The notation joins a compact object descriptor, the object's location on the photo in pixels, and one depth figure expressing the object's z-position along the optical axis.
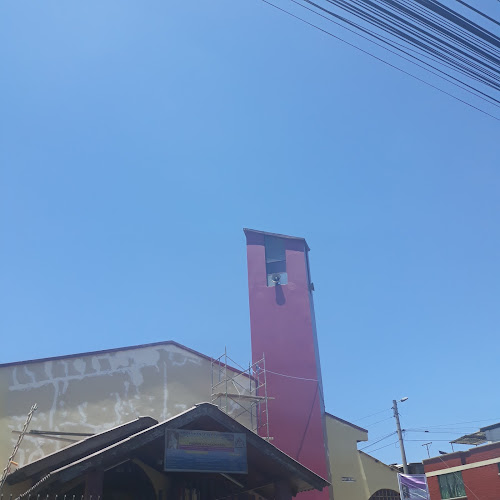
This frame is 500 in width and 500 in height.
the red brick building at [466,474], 32.59
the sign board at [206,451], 11.52
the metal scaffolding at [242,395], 20.38
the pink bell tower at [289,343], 20.73
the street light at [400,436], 27.73
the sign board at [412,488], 21.81
